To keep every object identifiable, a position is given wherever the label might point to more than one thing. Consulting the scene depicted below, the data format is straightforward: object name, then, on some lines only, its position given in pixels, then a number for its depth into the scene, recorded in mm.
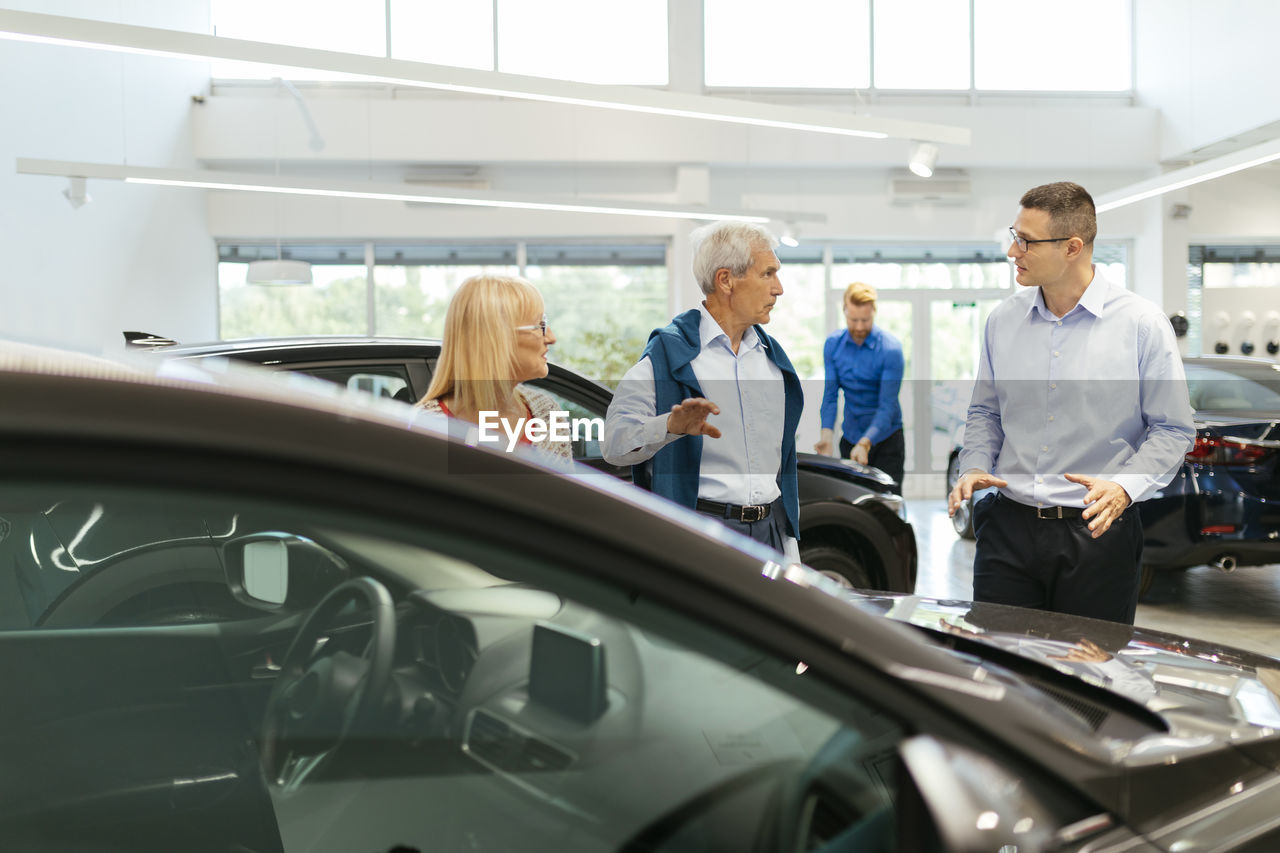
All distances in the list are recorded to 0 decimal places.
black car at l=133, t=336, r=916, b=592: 3252
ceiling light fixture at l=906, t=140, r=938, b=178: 6074
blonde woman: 2375
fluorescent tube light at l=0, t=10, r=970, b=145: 4191
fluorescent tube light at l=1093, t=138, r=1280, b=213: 6699
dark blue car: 4793
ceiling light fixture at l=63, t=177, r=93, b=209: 7352
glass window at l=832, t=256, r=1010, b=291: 11820
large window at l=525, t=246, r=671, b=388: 11602
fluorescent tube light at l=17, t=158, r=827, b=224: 7000
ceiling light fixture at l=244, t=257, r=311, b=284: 8406
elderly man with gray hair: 2562
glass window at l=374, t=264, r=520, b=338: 11555
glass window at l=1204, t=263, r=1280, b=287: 11812
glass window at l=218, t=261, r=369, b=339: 11461
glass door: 11508
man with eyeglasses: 2314
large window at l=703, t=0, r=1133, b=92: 11898
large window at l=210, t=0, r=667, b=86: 11742
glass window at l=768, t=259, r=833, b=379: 11781
